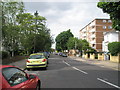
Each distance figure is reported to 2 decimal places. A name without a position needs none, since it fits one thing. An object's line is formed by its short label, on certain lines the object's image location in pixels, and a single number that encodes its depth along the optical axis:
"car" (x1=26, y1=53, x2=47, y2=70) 7.99
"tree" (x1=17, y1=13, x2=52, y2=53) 21.74
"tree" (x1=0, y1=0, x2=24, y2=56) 11.84
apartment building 39.19
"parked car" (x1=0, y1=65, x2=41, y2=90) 2.00
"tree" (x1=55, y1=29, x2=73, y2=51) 51.28
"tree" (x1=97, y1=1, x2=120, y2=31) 7.58
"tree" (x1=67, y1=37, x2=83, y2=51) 38.46
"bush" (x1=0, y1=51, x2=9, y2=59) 11.43
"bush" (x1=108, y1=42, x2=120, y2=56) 17.53
